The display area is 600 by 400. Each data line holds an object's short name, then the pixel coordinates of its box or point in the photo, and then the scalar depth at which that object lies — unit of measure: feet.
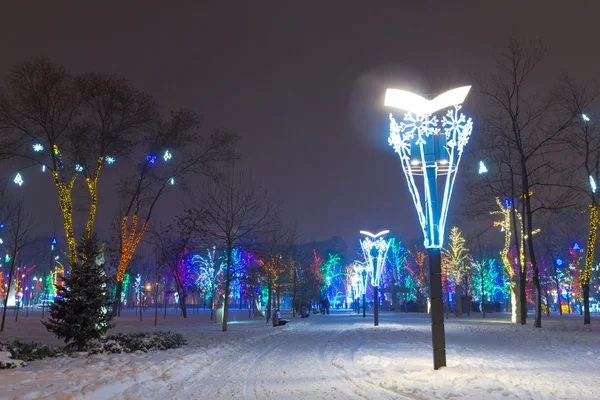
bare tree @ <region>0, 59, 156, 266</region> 70.44
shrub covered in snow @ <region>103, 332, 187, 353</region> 48.43
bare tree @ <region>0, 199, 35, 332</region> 89.88
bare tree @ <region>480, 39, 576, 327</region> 88.12
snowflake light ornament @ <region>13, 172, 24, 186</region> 68.90
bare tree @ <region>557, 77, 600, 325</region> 90.99
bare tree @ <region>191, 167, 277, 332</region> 86.69
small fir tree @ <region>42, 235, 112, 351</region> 47.21
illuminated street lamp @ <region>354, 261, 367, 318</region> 168.88
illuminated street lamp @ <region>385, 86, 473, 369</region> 36.50
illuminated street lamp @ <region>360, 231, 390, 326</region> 100.89
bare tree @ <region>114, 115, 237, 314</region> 90.27
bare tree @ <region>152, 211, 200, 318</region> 133.31
